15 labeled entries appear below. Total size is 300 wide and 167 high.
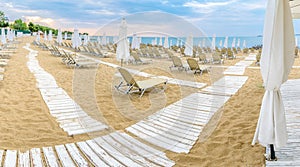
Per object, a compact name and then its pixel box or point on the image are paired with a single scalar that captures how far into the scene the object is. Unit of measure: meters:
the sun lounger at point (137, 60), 11.35
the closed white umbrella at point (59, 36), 20.05
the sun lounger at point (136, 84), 5.76
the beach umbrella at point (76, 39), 13.63
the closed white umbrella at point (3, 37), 15.32
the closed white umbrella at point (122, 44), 7.75
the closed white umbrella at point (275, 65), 2.28
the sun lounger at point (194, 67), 8.78
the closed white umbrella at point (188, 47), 13.42
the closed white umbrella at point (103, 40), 20.65
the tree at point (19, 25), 56.47
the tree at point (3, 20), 49.44
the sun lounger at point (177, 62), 9.34
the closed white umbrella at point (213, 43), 17.41
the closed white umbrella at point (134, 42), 16.52
